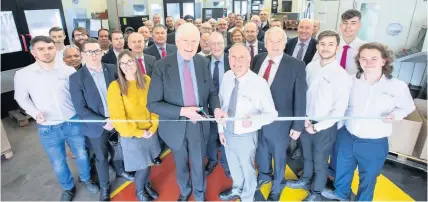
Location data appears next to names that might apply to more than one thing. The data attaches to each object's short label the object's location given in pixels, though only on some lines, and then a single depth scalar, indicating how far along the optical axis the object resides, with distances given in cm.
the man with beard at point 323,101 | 244
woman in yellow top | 244
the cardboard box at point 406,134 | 330
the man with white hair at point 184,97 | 228
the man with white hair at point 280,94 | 241
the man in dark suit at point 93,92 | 263
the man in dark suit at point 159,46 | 403
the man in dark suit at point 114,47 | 376
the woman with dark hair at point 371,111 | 236
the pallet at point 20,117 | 518
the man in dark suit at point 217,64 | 313
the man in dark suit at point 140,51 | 350
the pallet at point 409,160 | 341
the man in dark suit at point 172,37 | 541
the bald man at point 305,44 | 373
